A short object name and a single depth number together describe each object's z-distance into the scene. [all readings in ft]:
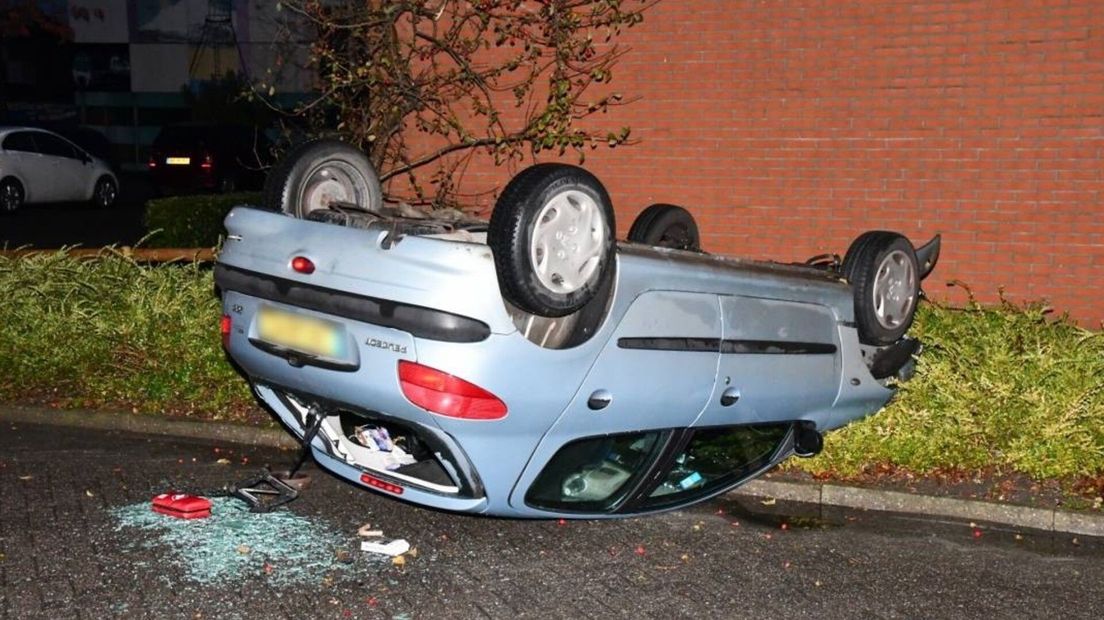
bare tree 36.14
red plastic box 19.52
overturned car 16.19
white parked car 72.08
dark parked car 83.41
